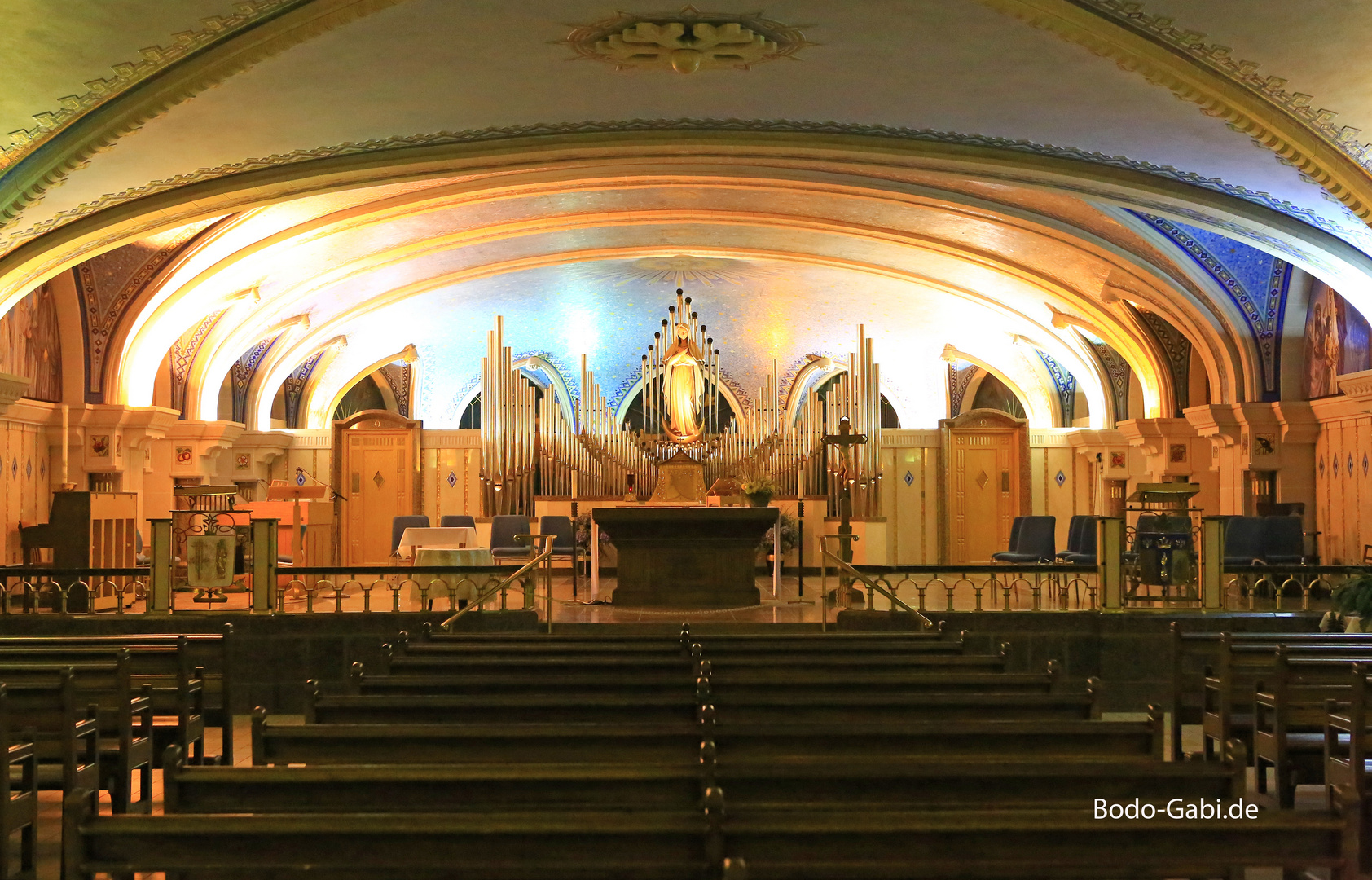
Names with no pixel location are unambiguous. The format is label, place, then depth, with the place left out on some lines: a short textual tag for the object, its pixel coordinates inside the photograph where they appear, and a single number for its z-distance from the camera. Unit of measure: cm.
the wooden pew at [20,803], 395
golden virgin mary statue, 1361
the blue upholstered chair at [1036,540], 1242
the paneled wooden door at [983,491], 1688
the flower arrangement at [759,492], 1098
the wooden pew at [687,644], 575
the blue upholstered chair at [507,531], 1299
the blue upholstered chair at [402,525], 1355
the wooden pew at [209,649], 580
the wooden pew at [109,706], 449
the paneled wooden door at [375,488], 1652
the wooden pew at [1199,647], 574
